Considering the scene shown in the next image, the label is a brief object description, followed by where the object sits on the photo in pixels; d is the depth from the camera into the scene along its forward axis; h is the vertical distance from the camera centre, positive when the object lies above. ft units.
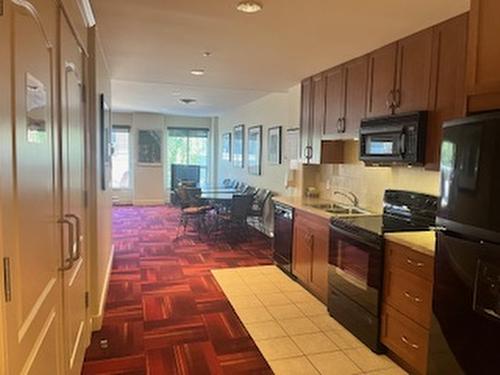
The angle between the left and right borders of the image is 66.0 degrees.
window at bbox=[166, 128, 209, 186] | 35.76 +1.04
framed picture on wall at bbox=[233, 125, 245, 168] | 27.81 +1.23
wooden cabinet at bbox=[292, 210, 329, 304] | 12.42 -3.09
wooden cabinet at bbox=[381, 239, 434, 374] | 8.02 -3.06
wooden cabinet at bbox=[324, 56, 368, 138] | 11.98 +2.20
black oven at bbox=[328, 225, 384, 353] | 9.49 -3.12
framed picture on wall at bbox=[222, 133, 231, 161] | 31.58 +1.19
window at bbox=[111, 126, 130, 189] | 34.22 -0.09
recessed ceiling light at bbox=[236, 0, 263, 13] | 8.16 +3.34
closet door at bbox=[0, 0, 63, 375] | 3.69 -0.45
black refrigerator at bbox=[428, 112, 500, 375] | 5.20 -1.25
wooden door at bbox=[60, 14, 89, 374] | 6.62 -0.63
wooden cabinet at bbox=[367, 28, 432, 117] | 9.46 +2.37
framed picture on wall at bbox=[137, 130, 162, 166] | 34.22 +1.02
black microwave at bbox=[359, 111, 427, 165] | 9.48 +0.69
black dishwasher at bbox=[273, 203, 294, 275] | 15.10 -3.04
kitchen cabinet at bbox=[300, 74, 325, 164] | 14.52 +1.81
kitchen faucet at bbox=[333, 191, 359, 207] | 14.06 -1.25
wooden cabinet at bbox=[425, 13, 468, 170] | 8.45 +1.99
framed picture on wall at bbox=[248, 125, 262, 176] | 24.09 +0.75
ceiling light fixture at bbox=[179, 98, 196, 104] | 24.16 +3.80
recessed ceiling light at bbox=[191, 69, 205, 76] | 14.85 +3.46
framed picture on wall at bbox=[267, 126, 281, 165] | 20.85 +0.92
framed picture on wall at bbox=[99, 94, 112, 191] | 12.12 +0.60
